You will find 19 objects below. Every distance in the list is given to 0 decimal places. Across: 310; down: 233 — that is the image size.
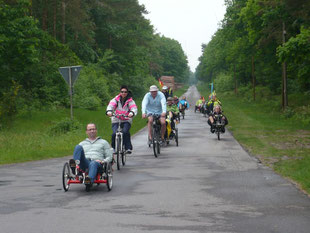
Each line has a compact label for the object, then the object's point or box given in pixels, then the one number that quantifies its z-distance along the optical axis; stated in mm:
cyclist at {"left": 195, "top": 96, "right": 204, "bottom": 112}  42462
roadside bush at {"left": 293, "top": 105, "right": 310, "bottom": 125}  28328
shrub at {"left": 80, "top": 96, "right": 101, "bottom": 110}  37000
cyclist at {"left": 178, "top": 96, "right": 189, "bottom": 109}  34559
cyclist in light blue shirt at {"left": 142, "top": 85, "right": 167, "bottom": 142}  14820
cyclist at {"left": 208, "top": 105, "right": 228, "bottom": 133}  20625
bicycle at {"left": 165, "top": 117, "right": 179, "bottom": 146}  17641
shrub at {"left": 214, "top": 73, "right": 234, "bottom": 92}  86125
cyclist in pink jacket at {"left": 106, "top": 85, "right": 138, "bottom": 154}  12555
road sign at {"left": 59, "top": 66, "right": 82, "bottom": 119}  18375
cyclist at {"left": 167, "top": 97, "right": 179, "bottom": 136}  18158
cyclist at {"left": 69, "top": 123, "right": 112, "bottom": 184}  8695
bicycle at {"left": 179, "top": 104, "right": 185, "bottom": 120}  34622
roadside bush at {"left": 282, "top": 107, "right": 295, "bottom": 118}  32125
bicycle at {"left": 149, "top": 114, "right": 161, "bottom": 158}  14498
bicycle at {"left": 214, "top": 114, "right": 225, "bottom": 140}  20359
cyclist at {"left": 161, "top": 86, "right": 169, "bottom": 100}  22455
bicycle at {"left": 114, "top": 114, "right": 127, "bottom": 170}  12180
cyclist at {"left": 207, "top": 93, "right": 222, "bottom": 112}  21539
